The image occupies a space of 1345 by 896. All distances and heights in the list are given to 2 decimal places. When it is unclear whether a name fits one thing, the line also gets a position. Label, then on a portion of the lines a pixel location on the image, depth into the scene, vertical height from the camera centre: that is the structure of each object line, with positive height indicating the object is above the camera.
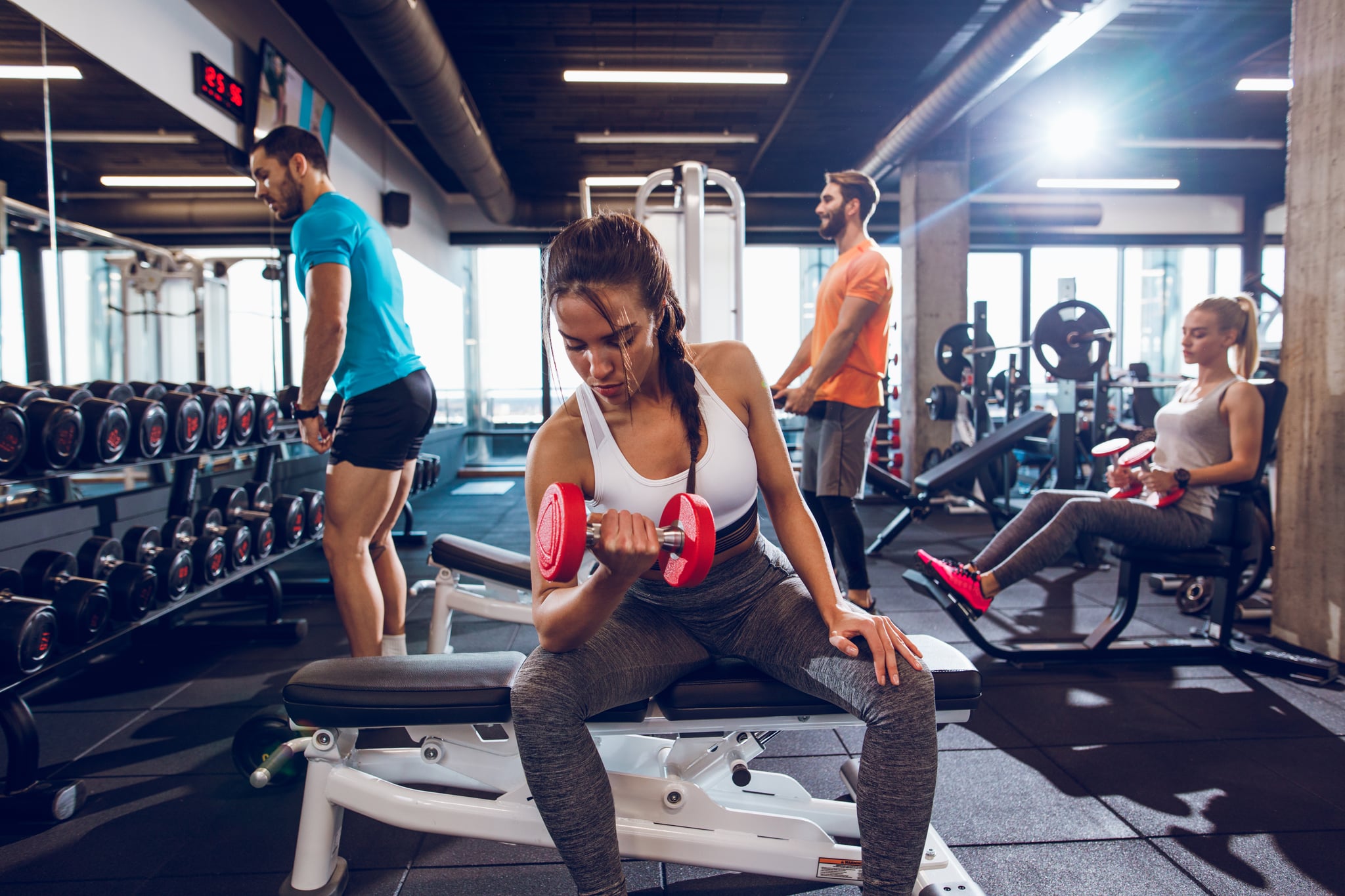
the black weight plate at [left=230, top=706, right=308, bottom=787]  1.50 -0.68
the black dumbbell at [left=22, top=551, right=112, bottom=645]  1.66 -0.43
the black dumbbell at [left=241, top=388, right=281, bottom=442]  2.55 -0.06
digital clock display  2.87 +1.26
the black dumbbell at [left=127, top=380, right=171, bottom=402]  2.27 +0.04
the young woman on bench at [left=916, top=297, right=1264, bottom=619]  2.07 -0.25
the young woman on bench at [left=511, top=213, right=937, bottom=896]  0.90 -0.26
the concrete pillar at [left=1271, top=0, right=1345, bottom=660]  2.12 +0.13
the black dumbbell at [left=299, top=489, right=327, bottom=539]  2.83 -0.42
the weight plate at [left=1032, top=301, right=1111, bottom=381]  3.26 +0.24
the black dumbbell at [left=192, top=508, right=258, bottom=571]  2.35 -0.42
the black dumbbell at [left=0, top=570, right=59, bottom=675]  1.46 -0.46
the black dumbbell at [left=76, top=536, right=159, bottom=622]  1.84 -0.44
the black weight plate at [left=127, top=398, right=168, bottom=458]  1.97 -0.06
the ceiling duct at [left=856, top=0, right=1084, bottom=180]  3.44 +1.75
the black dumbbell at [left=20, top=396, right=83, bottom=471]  1.63 -0.07
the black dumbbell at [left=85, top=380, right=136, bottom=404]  2.12 +0.04
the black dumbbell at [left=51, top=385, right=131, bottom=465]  1.80 -0.05
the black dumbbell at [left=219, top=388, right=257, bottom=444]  2.45 -0.04
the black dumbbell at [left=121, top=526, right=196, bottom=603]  2.04 -0.43
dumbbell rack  1.40 -0.67
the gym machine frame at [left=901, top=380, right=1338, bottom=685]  2.07 -0.65
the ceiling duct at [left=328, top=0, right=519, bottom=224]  3.06 +1.58
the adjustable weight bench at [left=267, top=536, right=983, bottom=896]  1.03 -0.55
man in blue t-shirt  1.71 +0.09
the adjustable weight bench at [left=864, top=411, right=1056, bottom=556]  3.29 -0.33
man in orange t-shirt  2.28 +0.07
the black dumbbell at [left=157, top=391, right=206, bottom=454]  2.14 -0.06
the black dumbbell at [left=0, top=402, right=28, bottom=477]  1.55 -0.07
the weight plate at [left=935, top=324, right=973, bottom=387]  5.11 +0.32
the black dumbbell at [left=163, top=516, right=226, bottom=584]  2.20 -0.42
